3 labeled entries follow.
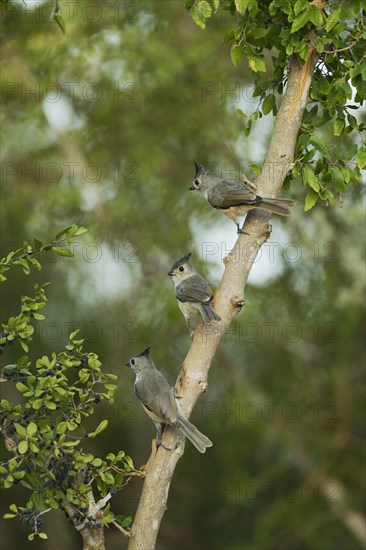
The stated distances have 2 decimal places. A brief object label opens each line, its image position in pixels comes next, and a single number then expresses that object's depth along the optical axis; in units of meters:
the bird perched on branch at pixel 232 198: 8.43
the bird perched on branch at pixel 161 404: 7.83
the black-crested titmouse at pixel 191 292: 8.08
